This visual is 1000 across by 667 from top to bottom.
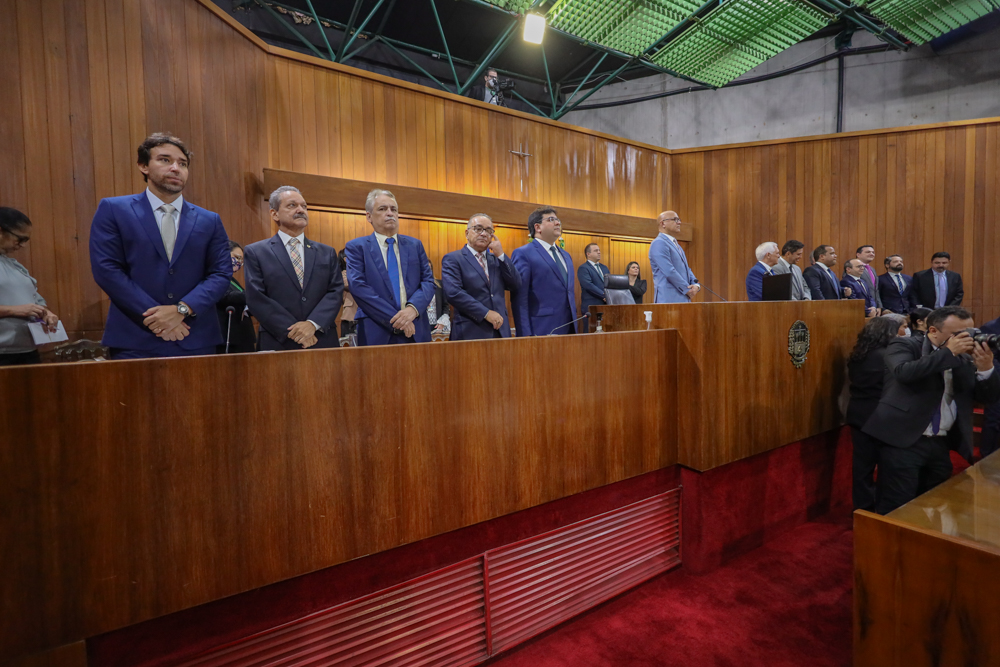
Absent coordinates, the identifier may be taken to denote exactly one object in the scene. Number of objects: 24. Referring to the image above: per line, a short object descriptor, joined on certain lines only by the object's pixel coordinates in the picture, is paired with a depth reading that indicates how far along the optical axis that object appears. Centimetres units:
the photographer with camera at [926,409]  212
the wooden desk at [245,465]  98
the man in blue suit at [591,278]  496
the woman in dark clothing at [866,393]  258
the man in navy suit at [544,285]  276
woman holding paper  192
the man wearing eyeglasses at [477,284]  244
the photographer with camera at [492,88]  710
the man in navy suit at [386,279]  217
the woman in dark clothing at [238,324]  255
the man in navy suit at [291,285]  185
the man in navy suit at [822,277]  392
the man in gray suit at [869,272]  490
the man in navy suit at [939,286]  517
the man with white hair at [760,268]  370
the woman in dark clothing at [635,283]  516
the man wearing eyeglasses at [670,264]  324
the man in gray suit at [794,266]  334
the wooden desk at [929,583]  112
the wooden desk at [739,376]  208
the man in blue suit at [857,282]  464
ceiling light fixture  503
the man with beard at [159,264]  164
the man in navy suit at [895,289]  518
